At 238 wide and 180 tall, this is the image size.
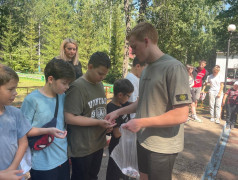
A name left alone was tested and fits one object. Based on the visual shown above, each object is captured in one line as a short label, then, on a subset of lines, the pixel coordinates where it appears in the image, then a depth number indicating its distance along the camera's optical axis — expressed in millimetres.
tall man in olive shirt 1584
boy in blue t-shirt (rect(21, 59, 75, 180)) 1786
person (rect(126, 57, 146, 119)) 3230
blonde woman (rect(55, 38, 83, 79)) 3684
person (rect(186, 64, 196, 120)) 6960
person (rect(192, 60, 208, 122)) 7371
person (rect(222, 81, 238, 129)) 6570
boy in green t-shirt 1989
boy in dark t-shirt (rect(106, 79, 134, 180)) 2643
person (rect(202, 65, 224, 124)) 6945
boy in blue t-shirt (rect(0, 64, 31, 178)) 1512
